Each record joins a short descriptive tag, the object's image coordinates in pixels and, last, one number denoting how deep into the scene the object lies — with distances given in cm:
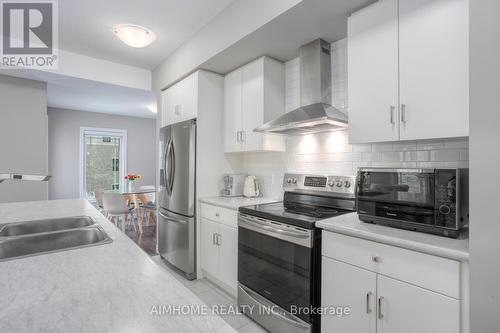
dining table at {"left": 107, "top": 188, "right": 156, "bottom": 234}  459
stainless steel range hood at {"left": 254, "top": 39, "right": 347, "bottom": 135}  195
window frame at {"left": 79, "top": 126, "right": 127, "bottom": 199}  557
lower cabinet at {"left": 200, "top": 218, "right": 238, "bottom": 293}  229
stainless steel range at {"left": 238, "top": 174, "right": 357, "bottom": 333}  156
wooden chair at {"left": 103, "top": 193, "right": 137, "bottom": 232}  420
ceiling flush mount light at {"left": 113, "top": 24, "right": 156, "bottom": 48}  222
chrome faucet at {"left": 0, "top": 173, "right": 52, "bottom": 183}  116
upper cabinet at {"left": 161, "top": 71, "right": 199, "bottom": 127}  279
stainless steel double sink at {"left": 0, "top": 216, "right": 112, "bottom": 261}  121
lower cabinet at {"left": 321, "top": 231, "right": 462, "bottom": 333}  108
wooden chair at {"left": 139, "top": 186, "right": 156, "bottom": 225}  477
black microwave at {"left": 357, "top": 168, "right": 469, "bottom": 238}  118
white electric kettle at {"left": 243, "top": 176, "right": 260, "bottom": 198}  273
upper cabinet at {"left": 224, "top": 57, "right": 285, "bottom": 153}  243
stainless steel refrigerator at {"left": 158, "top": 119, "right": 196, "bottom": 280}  273
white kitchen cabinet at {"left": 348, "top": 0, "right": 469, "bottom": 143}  128
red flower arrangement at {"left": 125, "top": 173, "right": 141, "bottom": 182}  492
